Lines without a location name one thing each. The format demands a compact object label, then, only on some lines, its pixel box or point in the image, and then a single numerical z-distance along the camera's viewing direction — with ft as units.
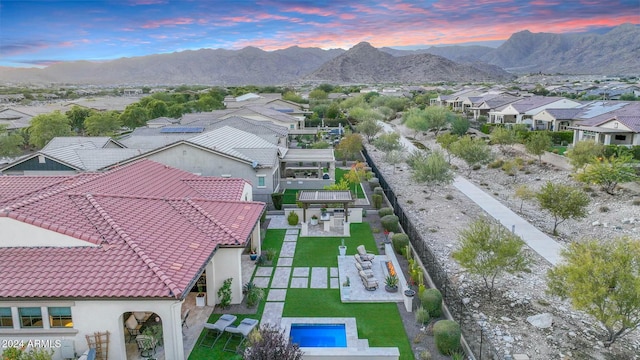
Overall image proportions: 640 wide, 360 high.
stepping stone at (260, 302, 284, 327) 53.72
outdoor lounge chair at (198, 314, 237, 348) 48.57
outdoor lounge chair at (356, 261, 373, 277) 64.28
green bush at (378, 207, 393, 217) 92.73
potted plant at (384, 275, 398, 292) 61.16
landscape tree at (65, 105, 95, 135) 251.11
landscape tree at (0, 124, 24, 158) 168.86
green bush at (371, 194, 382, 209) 102.27
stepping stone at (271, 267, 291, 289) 63.98
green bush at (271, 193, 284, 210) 100.27
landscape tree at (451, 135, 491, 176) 144.15
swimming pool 50.06
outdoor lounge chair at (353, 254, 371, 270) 67.82
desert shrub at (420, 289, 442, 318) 53.88
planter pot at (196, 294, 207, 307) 56.49
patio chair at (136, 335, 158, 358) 43.60
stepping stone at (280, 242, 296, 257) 76.48
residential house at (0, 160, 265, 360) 41.27
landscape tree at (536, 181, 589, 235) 88.22
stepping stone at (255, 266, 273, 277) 68.07
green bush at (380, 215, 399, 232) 85.30
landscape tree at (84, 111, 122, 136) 218.18
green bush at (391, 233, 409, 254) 75.31
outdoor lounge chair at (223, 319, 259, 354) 47.62
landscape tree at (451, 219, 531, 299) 58.44
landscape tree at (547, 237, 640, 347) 45.70
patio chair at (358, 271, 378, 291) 61.31
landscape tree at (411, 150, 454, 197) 112.33
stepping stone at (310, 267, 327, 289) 63.57
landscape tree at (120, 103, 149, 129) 247.83
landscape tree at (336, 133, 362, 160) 154.51
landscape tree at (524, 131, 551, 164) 149.69
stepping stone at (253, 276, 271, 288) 64.03
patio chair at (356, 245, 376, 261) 71.00
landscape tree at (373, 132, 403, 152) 162.64
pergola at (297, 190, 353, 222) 87.45
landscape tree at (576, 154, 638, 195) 112.06
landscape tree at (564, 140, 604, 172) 127.85
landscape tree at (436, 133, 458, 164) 165.23
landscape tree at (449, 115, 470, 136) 215.92
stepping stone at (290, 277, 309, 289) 63.54
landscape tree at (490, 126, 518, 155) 171.32
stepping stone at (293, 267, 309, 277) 67.56
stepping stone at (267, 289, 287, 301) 59.93
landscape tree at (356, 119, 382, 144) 204.95
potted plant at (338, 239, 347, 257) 74.79
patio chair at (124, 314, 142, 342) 47.32
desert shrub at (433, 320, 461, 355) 46.29
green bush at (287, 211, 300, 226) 91.18
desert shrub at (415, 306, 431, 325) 52.39
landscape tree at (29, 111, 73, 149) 194.29
